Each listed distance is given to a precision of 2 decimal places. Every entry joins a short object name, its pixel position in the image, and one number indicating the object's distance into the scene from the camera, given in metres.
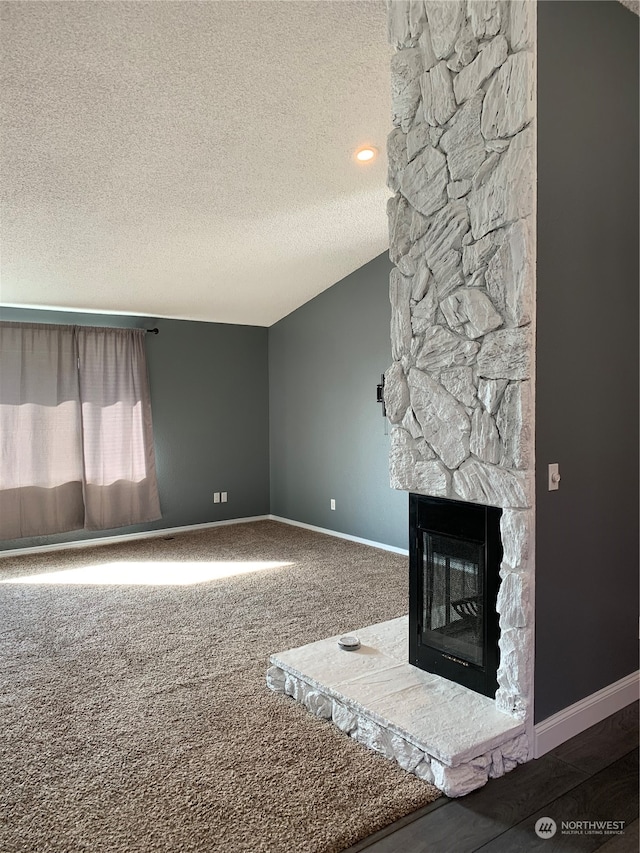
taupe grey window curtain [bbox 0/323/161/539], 5.61
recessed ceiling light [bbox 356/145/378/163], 3.95
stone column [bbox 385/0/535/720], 2.29
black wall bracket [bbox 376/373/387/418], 5.61
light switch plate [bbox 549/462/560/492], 2.40
